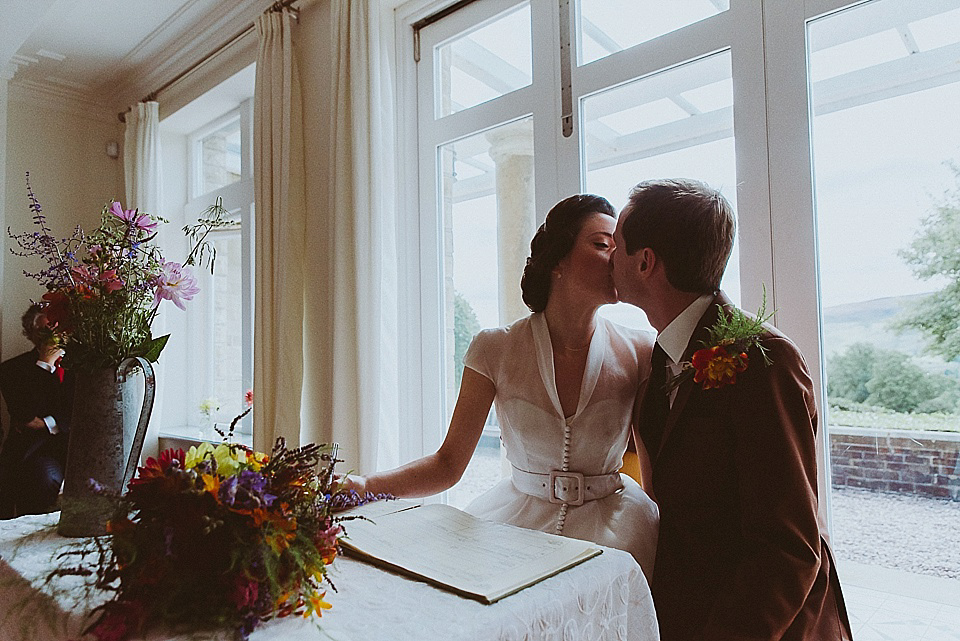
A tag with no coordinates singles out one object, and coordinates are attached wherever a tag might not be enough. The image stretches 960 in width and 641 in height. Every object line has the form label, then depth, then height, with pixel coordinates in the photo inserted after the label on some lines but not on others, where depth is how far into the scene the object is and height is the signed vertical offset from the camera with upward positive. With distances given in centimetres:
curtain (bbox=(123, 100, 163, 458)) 454 +113
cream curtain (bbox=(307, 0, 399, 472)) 275 +37
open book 88 -31
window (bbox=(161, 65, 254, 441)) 427 +47
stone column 264 +50
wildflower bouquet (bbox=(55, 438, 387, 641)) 74 -23
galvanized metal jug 122 -17
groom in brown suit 123 -24
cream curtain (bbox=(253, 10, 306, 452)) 311 +48
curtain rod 331 +166
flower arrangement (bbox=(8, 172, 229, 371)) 127 +10
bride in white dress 163 -16
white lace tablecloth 77 -32
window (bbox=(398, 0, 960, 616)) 173 +46
